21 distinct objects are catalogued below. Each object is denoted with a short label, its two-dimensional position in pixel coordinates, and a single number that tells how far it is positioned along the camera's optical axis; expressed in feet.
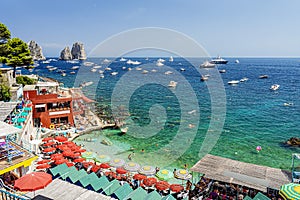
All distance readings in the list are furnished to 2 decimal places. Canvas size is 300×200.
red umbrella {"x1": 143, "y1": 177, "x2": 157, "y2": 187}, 47.18
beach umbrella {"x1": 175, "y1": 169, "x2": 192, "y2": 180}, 53.42
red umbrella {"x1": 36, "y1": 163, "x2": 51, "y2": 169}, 52.87
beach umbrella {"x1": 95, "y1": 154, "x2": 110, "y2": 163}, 62.23
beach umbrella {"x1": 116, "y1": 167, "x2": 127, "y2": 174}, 52.17
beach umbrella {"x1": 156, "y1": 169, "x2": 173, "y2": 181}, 53.88
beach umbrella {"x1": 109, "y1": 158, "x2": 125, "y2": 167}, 58.22
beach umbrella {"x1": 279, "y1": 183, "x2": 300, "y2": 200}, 35.17
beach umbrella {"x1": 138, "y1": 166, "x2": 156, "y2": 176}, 54.48
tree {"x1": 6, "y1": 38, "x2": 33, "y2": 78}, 93.76
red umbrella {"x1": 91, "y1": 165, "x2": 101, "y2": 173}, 52.42
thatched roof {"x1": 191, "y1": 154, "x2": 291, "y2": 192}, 40.29
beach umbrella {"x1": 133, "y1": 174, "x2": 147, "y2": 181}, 49.51
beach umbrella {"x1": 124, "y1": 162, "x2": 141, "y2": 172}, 55.24
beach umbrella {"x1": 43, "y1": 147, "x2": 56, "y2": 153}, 62.03
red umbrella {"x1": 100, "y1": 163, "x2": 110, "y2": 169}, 54.39
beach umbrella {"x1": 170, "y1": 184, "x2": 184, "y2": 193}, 45.58
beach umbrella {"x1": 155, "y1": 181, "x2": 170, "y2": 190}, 45.69
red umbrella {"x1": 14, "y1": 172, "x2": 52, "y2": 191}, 29.88
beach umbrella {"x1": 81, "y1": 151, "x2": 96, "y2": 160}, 62.75
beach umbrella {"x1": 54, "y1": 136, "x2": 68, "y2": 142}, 68.92
